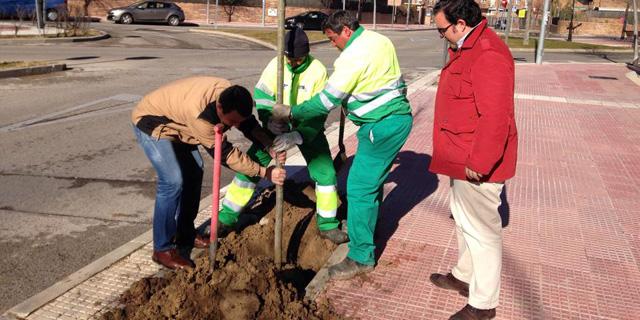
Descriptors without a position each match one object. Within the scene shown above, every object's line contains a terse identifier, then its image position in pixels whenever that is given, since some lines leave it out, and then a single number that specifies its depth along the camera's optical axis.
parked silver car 33.69
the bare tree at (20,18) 23.74
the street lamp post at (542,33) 22.98
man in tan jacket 3.58
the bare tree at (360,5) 50.41
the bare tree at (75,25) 23.83
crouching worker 4.16
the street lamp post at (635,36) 21.77
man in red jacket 2.99
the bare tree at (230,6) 42.87
